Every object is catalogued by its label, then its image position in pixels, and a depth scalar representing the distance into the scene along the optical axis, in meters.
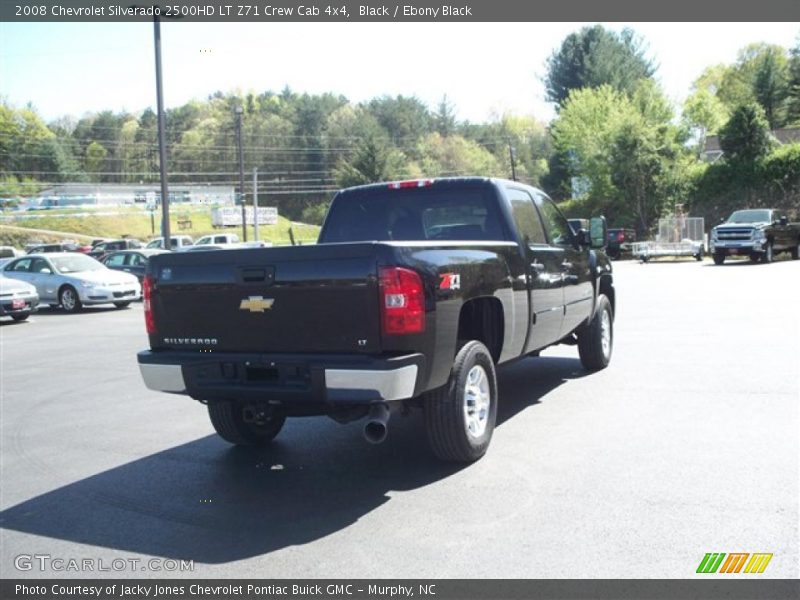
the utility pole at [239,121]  37.75
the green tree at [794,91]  56.48
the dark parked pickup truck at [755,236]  26.58
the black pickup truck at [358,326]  4.73
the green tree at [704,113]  68.44
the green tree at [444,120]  96.75
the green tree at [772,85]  61.56
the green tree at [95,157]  90.00
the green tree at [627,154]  41.81
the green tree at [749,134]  37.47
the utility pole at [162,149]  23.48
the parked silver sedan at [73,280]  20.17
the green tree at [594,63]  61.78
